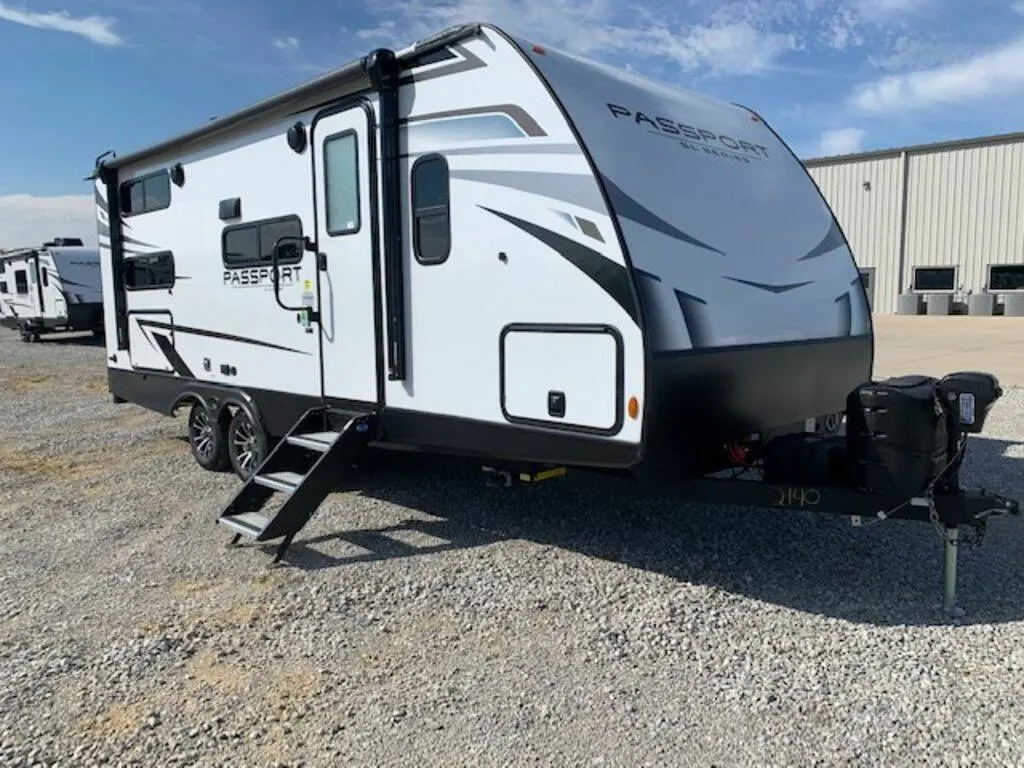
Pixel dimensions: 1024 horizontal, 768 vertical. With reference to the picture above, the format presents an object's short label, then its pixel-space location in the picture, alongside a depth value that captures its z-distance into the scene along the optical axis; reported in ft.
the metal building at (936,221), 78.79
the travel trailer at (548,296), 12.67
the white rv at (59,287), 68.95
